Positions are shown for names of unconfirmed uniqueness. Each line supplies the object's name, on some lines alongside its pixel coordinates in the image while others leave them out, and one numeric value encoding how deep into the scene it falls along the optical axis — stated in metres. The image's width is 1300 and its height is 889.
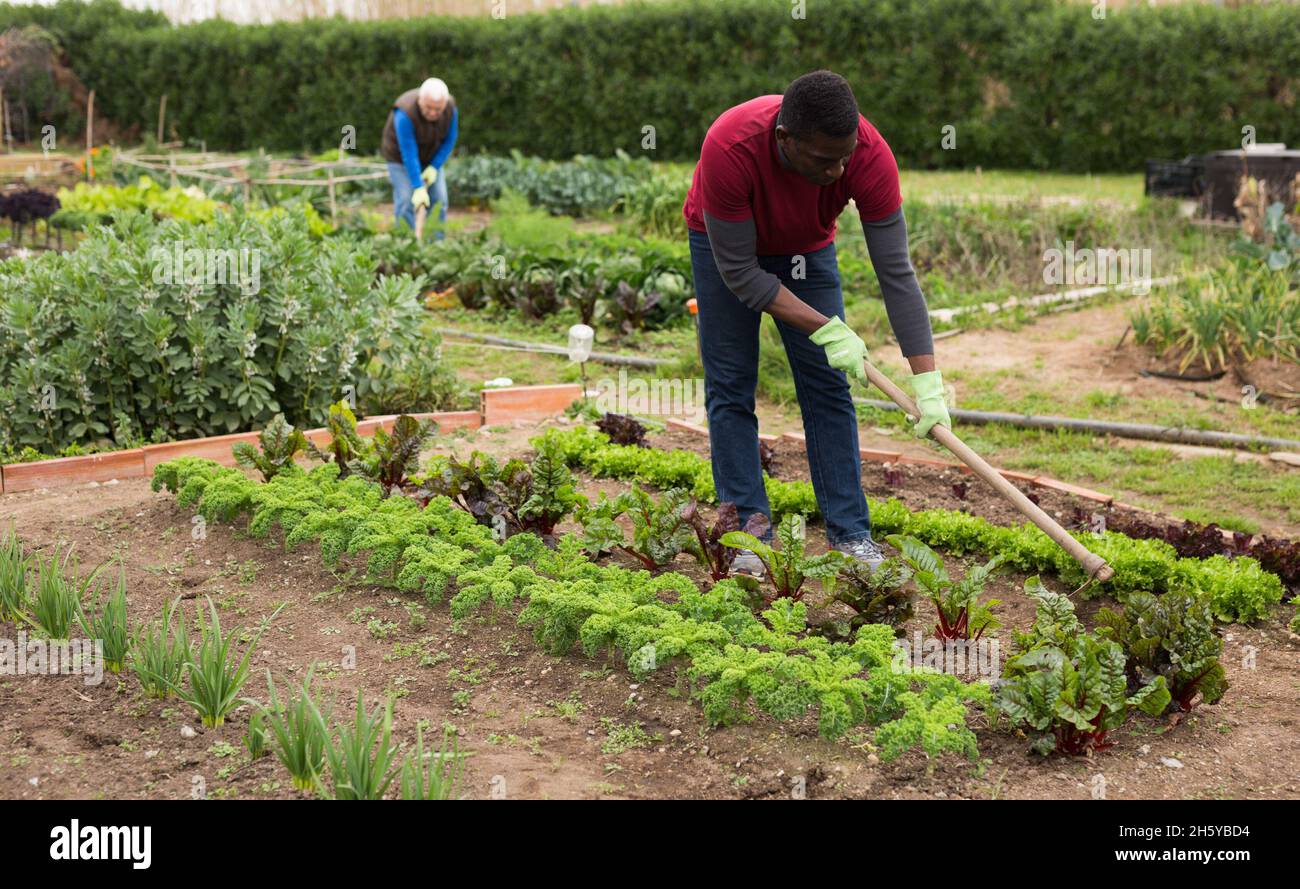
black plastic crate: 11.41
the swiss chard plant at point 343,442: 4.89
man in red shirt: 3.77
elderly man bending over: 9.88
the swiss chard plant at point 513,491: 4.41
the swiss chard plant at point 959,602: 3.71
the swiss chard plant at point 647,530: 4.24
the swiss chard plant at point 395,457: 4.81
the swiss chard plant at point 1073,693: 3.15
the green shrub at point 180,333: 5.33
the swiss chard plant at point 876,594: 3.81
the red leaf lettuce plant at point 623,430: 5.70
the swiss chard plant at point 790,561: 3.86
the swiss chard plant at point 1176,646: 3.34
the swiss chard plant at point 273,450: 4.80
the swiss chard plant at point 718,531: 4.21
